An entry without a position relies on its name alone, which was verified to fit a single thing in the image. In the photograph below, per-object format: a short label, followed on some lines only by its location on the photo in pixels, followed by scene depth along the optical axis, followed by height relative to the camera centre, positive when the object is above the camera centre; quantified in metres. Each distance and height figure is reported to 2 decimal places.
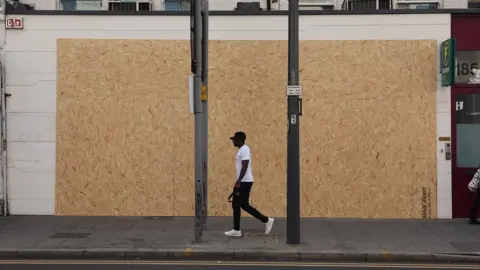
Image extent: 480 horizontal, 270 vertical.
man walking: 9.37 -0.90
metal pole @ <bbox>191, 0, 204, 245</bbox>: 9.09 +0.38
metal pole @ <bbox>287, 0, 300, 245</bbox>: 8.91 -0.05
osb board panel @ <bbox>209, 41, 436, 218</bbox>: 11.64 +0.25
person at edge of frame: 10.99 -1.51
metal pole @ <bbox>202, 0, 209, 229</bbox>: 9.86 +1.13
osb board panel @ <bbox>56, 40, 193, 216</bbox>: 11.82 +0.53
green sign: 10.77 +1.55
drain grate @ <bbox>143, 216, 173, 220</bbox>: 11.62 -1.84
